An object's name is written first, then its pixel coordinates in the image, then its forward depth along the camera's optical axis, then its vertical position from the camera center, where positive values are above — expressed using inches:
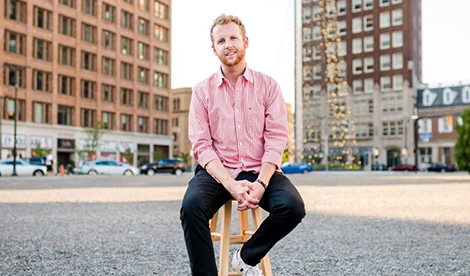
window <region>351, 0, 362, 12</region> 3289.9 +790.0
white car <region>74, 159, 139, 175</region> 1919.3 -50.8
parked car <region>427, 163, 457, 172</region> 2694.6 -68.4
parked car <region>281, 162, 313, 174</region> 2163.1 -55.9
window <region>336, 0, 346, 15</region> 3346.5 +798.3
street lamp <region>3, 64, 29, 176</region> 1672.0 +267.8
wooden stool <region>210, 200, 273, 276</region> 148.3 -21.2
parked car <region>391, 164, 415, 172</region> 2622.3 -67.7
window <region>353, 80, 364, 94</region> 3287.4 +351.1
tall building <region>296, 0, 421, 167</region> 2832.2 +414.2
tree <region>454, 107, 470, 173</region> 1496.1 +18.1
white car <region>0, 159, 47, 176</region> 1689.2 -46.0
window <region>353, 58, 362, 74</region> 3275.3 +464.2
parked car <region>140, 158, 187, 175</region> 2052.2 -50.8
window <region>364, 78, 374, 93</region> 3245.6 +357.0
